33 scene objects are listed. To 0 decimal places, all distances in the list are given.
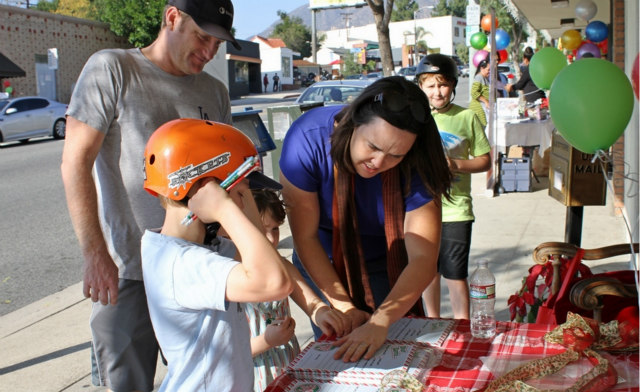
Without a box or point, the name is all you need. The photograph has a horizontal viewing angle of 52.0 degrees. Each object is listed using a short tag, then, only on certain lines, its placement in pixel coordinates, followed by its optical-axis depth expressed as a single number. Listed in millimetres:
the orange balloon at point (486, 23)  11802
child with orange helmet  1637
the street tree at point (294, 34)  89000
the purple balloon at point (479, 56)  12367
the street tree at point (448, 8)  130375
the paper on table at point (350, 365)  1871
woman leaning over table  2223
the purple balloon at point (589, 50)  9665
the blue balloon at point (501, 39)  14383
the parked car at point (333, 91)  13445
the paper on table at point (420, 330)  2133
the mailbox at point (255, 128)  6098
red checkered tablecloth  1775
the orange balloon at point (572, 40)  11562
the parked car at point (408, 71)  44969
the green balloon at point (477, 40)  12648
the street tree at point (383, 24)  8680
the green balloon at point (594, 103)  2846
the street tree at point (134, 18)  38125
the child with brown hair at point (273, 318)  2340
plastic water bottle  2137
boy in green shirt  3957
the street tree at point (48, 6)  63281
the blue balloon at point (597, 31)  10445
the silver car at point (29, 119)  18438
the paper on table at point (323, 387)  1798
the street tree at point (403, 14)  135875
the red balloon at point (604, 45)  10891
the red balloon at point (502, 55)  14596
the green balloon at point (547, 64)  6805
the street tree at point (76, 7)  58497
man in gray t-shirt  2400
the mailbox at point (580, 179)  3744
